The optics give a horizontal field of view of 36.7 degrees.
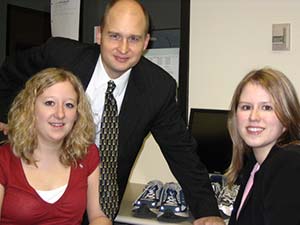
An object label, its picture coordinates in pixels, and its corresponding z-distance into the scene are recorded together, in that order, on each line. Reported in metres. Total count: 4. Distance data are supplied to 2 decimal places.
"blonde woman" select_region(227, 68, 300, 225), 1.18
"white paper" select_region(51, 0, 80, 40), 2.82
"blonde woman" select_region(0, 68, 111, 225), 1.60
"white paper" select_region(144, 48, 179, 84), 2.52
